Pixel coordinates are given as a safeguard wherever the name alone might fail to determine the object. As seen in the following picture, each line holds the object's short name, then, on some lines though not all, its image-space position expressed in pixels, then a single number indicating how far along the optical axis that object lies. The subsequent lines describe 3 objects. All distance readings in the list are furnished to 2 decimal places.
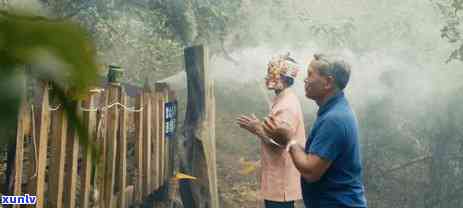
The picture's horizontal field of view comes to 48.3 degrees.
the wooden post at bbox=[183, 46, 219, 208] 5.56
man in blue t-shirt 2.78
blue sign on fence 5.84
